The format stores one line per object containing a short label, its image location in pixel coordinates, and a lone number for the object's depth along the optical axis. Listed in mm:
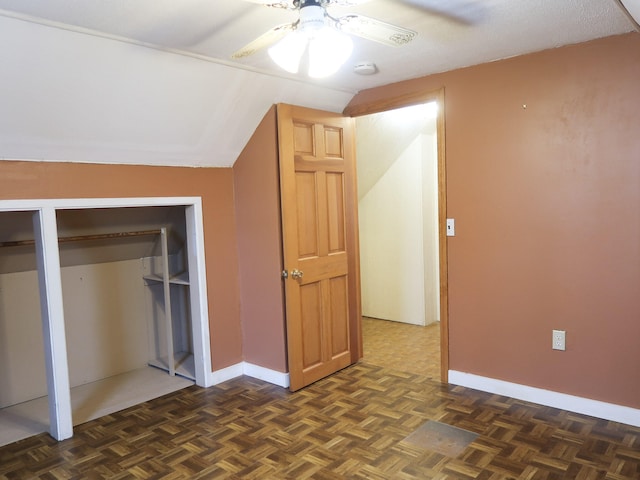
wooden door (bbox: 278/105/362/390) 3223
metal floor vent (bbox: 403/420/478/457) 2457
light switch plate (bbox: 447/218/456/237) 3172
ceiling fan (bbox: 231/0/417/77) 1661
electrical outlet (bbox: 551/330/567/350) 2797
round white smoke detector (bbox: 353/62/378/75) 2857
